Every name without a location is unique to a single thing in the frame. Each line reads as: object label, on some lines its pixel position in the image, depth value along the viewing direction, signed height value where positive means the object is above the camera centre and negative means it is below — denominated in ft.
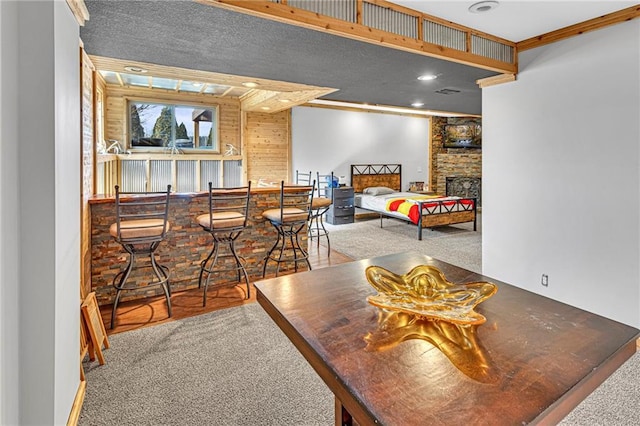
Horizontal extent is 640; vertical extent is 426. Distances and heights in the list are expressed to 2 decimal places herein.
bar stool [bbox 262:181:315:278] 13.21 -0.46
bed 22.86 +0.38
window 22.76 +5.44
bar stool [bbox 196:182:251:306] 11.74 -0.43
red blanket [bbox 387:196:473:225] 22.71 +0.12
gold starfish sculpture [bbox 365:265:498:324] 4.35 -1.21
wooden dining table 2.88 -1.50
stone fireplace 34.01 +4.45
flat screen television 33.83 +6.81
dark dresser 26.71 +0.02
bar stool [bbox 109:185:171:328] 9.96 -0.61
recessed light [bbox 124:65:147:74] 13.17 +5.28
